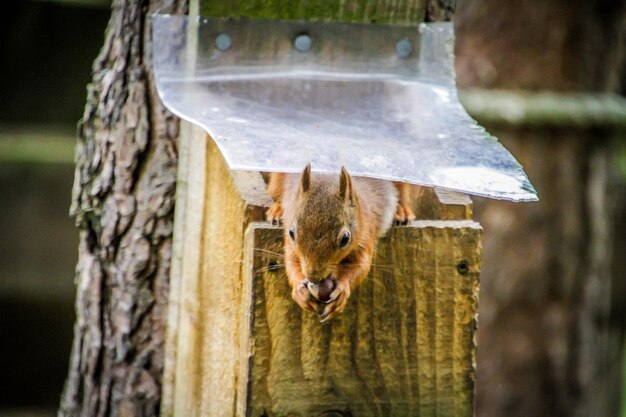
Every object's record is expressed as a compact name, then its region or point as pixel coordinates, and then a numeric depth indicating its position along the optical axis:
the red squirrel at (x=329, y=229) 4.18
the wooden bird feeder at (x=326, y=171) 4.18
